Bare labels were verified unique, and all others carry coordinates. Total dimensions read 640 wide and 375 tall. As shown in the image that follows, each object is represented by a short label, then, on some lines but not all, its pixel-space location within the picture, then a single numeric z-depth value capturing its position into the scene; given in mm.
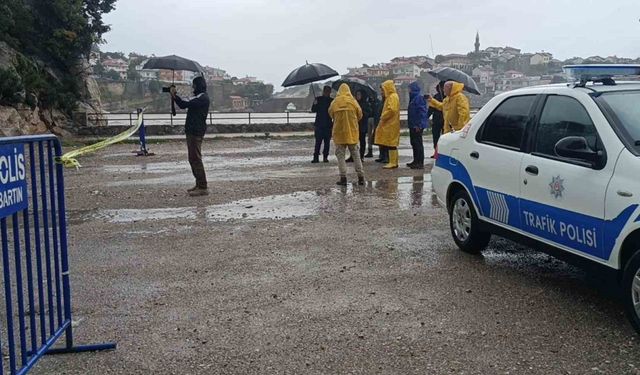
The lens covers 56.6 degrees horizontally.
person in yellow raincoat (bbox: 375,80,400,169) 12819
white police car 4113
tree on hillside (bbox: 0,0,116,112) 22656
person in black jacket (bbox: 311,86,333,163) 14359
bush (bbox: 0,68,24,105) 19812
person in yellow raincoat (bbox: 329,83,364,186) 10734
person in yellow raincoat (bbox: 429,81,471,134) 11242
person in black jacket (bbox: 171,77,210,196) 10000
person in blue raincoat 13166
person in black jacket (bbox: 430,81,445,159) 14359
